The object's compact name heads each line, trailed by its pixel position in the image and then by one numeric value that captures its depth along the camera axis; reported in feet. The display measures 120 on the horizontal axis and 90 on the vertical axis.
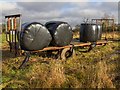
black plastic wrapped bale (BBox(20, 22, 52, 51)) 13.17
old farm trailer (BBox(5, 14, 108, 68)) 13.77
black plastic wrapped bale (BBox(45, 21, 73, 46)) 14.60
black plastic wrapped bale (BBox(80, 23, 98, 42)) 18.71
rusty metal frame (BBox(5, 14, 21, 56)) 13.89
